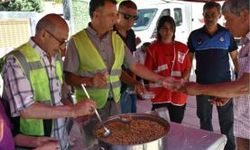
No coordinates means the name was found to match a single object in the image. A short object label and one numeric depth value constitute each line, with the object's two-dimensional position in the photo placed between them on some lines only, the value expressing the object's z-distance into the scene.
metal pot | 1.47
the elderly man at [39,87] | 1.64
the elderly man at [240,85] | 1.90
